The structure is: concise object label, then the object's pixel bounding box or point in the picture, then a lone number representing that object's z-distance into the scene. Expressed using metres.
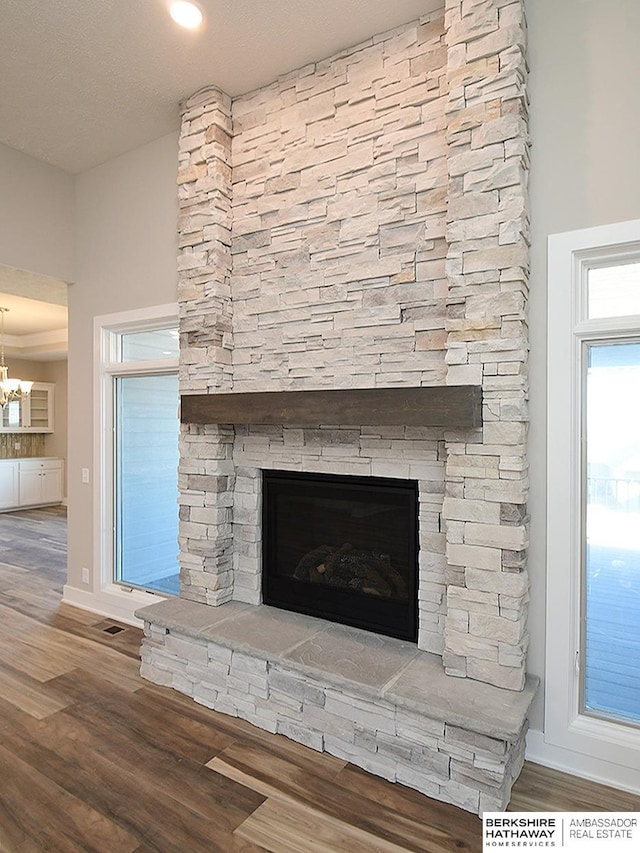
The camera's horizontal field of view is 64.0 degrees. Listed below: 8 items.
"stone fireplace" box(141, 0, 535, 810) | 2.15
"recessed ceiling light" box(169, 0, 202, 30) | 2.46
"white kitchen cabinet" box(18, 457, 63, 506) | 8.92
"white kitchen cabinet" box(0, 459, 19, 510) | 8.59
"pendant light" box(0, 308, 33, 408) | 7.37
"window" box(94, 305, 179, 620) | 3.75
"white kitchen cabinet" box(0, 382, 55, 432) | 9.14
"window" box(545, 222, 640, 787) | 2.19
